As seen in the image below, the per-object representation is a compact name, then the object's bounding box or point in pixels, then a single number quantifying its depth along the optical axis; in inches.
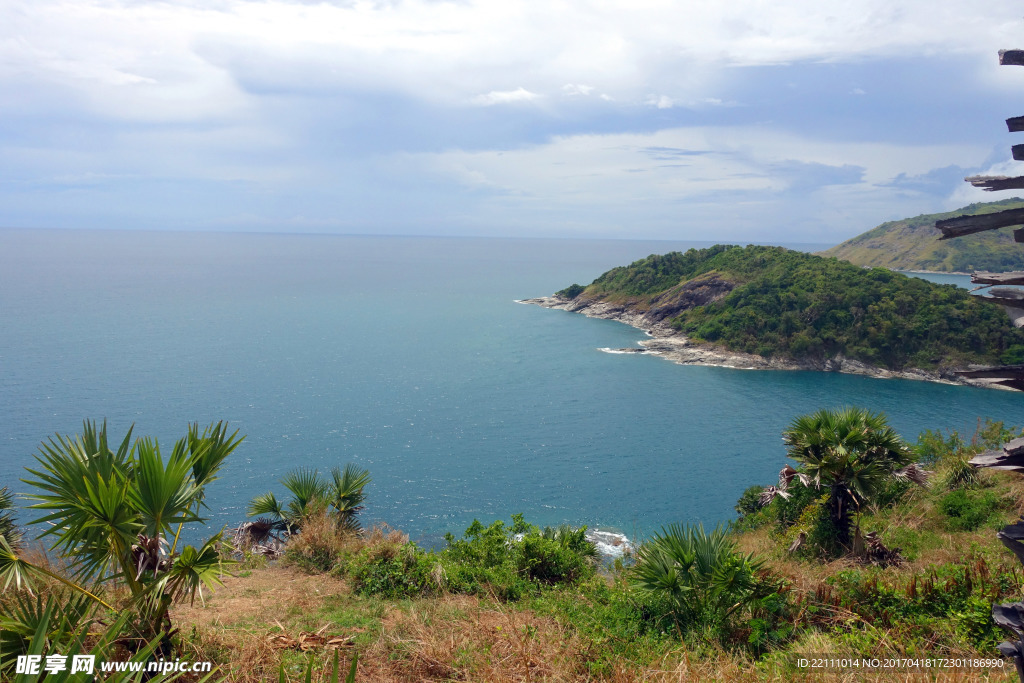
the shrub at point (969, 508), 442.3
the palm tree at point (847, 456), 410.9
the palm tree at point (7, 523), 419.6
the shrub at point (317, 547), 413.7
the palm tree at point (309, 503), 502.6
